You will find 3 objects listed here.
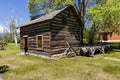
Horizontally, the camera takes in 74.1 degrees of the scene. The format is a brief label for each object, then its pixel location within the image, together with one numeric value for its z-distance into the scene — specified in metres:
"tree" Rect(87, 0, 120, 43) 9.11
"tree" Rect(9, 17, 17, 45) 21.07
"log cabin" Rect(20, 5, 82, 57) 8.05
